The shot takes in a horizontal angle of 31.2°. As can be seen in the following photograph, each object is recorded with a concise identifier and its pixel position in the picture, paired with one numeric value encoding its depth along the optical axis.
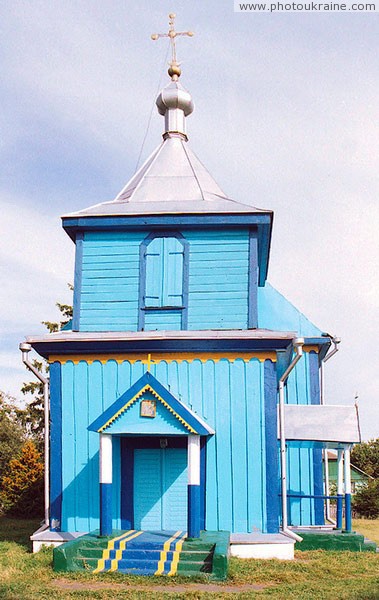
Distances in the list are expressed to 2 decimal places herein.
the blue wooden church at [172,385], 11.15
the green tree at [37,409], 26.38
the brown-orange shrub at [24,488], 19.73
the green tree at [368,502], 21.86
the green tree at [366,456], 30.45
